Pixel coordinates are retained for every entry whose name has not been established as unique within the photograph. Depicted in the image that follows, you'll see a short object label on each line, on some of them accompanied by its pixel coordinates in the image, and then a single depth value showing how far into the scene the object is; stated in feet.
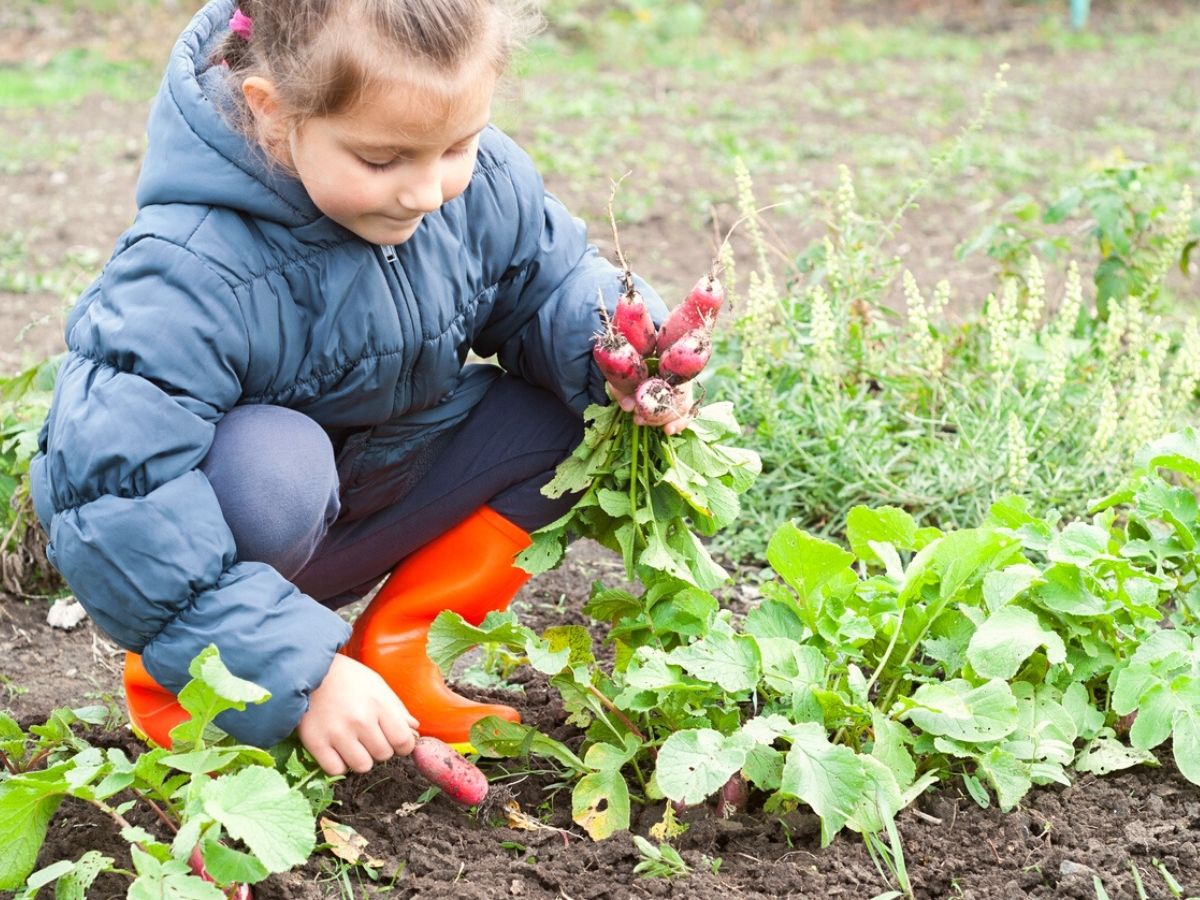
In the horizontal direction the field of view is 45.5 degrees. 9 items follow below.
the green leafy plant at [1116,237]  10.91
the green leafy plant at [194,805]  4.98
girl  5.64
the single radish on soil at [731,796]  6.41
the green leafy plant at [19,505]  8.41
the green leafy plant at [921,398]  9.25
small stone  8.54
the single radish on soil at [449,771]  6.24
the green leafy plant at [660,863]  6.03
